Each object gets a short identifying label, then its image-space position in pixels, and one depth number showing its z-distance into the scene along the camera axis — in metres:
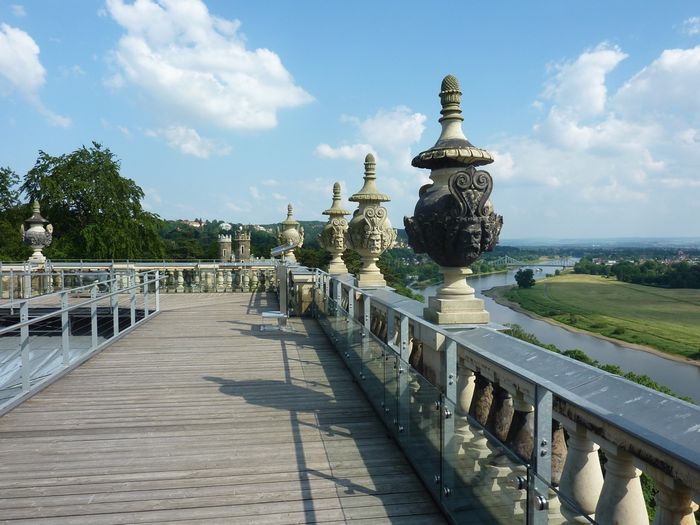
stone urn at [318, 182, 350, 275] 11.34
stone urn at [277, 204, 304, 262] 17.19
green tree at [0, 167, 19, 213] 48.84
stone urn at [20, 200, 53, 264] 19.52
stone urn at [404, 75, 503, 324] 4.18
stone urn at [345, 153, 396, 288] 8.69
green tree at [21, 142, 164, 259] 37.34
